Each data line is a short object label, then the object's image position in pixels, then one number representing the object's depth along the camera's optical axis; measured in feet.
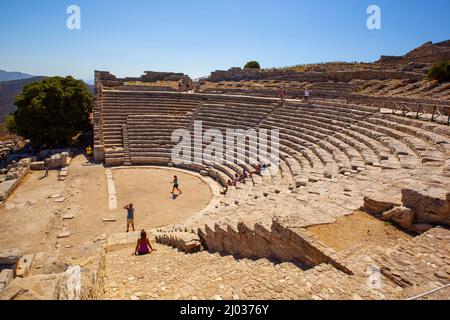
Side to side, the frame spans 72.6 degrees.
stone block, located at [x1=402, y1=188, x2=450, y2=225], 18.33
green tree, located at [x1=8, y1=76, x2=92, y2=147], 66.74
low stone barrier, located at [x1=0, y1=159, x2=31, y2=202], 46.01
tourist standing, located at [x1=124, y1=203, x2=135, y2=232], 35.94
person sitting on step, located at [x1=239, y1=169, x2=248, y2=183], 46.91
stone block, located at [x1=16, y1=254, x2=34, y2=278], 25.61
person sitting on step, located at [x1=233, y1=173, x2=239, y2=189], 47.17
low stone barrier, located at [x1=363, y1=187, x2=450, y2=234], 18.43
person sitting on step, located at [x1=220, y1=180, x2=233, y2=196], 46.94
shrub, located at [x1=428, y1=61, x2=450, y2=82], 64.34
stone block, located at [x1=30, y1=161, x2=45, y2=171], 58.65
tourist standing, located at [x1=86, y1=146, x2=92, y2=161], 66.09
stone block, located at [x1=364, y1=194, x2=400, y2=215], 21.01
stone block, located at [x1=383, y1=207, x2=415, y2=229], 19.27
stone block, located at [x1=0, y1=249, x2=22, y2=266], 25.25
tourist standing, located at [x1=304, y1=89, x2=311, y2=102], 64.69
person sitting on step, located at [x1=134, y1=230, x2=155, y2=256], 27.63
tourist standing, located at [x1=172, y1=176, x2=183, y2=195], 48.93
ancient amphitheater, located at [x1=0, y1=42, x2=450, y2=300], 14.97
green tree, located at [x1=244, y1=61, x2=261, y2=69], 133.28
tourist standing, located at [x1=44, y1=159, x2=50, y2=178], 56.07
